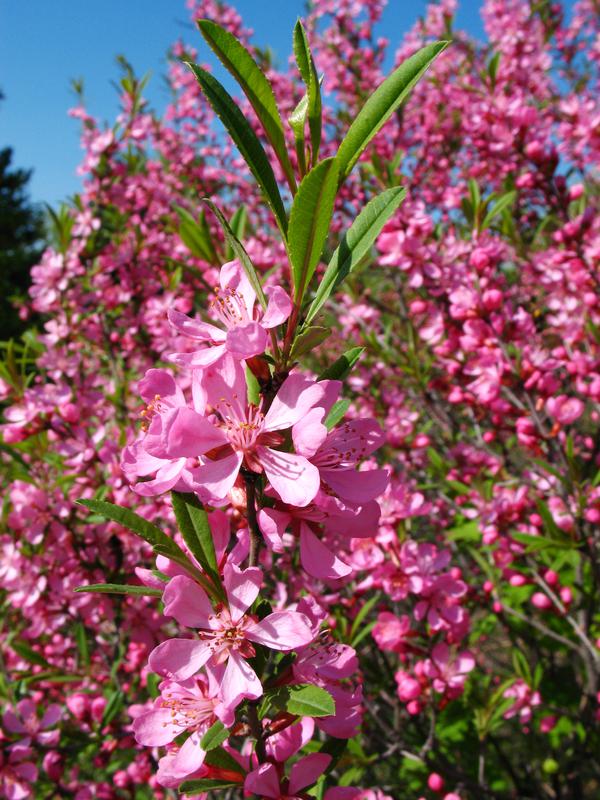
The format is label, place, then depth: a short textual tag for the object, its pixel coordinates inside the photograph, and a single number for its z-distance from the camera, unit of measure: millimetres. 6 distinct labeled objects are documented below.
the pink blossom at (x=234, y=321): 156
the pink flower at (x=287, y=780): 166
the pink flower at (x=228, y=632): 161
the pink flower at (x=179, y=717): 174
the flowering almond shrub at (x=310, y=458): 166
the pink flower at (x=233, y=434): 159
